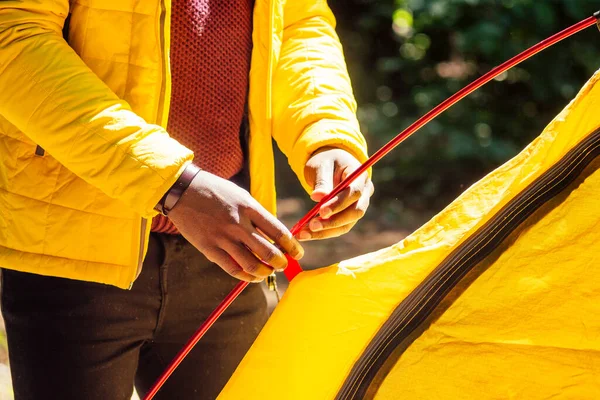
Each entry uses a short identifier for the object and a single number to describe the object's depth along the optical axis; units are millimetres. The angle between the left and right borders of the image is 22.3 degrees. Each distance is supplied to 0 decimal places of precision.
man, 1837
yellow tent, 1810
